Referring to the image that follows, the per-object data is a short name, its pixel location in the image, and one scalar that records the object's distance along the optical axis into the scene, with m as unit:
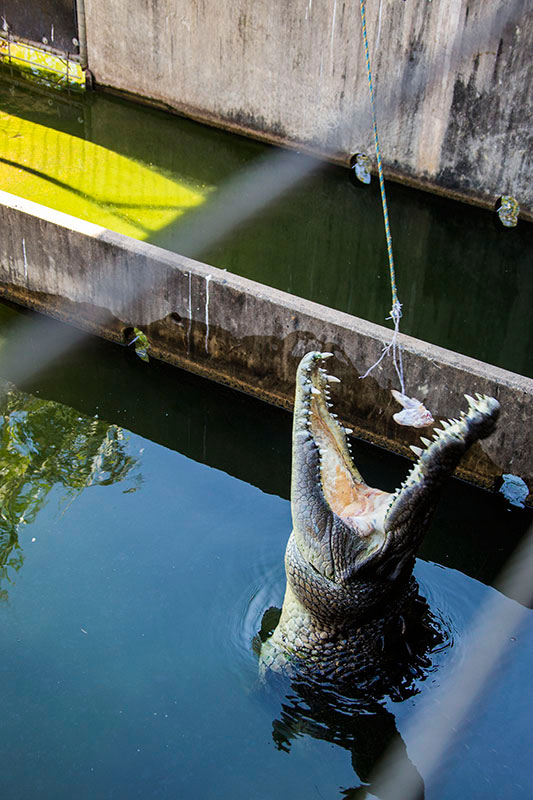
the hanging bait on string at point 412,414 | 6.04
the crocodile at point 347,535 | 3.81
